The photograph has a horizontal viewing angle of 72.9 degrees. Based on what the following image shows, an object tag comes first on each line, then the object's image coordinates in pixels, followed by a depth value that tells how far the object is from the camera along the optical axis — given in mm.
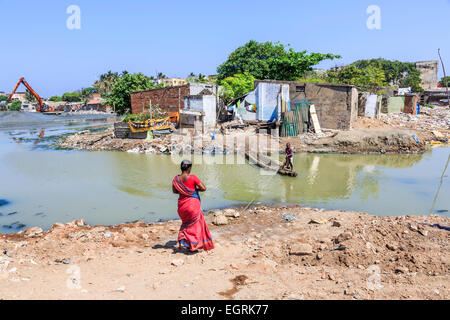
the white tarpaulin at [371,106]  24120
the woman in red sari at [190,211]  4584
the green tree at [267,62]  24359
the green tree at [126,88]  28375
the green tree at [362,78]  27600
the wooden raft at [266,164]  11078
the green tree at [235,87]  23109
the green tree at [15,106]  63894
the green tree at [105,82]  74438
